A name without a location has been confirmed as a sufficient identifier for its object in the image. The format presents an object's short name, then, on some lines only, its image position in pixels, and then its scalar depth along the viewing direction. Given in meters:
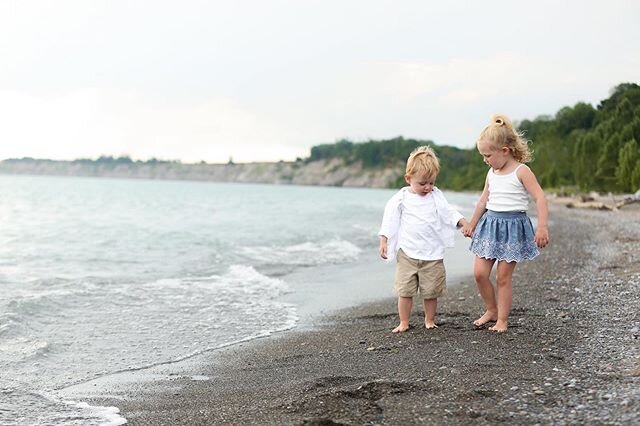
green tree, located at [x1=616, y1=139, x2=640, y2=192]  44.09
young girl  5.82
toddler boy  6.24
